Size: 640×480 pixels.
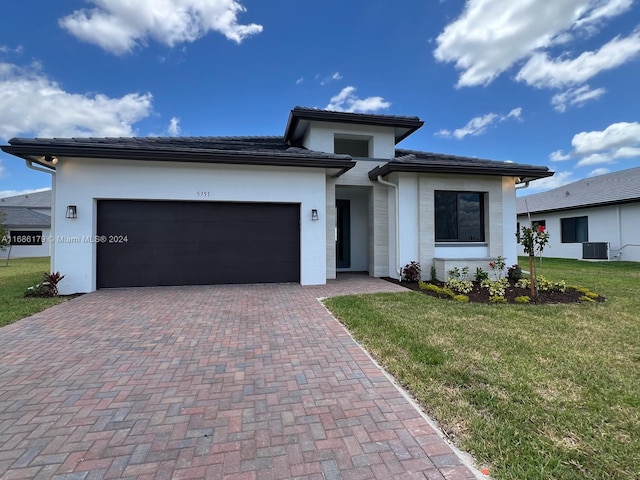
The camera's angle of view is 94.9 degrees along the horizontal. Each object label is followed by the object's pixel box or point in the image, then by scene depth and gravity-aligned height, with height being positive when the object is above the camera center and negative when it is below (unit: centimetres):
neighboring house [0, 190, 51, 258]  2408 +124
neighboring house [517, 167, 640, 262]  1557 +154
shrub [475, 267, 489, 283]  916 -99
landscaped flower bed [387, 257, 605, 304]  708 -123
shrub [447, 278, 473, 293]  782 -115
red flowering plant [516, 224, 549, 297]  735 +6
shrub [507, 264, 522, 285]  994 -101
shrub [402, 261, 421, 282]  940 -90
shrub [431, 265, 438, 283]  954 -101
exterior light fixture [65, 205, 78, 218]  775 +92
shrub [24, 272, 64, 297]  746 -107
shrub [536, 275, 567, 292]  794 -118
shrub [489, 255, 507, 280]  930 -75
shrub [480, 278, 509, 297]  735 -115
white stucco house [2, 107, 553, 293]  788 +121
